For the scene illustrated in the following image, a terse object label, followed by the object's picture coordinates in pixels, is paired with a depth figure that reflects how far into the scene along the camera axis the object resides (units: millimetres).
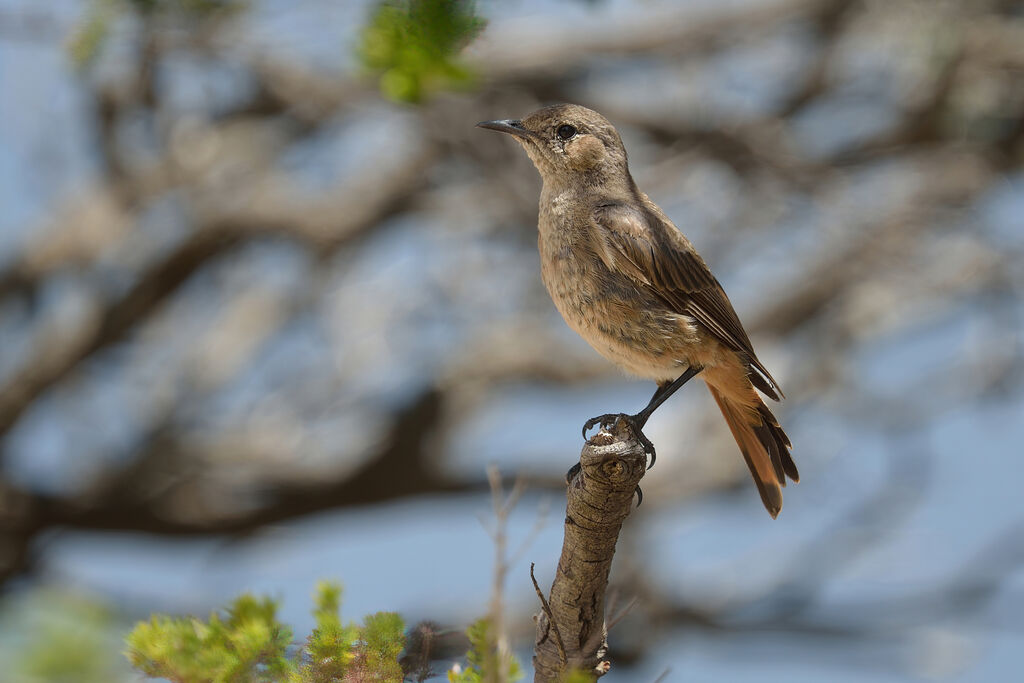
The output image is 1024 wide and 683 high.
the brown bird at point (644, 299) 6164
